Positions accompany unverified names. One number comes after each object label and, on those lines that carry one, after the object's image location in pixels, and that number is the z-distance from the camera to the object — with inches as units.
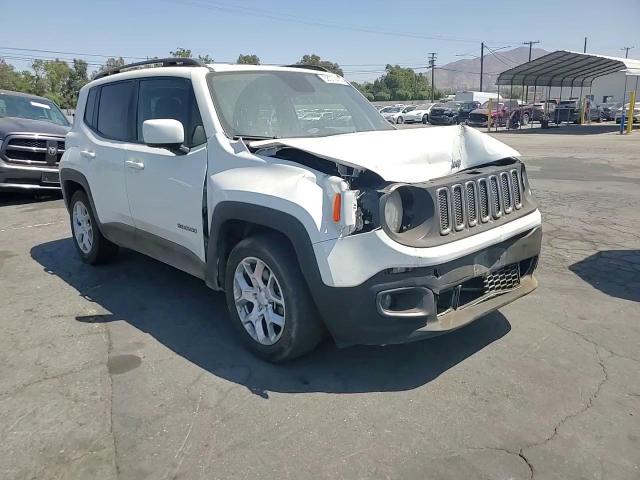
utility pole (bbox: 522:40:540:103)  3615.7
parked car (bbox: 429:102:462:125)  1421.6
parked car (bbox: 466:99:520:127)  1317.7
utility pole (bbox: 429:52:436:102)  3757.4
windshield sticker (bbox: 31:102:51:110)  423.5
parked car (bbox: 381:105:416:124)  1688.0
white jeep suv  117.5
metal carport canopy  1116.5
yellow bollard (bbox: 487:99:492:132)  1259.4
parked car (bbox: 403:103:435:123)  1639.8
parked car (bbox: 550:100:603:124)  1312.7
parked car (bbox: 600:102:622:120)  1468.0
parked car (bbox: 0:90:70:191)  354.6
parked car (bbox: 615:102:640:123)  1215.4
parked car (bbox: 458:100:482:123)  1413.1
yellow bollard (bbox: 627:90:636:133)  1046.9
